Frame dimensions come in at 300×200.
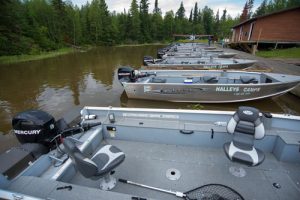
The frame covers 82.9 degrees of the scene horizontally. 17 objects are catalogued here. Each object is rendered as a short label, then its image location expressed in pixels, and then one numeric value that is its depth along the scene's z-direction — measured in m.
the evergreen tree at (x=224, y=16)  55.78
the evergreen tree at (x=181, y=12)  57.81
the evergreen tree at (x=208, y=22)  52.50
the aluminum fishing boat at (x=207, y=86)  4.73
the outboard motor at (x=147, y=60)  8.91
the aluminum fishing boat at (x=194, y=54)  10.77
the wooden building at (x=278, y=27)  14.18
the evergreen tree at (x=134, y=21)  41.44
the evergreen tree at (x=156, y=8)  55.22
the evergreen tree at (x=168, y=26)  47.62
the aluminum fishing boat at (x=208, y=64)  7.50
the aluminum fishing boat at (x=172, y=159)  1.46
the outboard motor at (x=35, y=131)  1.82
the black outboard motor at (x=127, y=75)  5.60
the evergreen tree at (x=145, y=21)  44.12
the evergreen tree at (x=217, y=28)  51.67
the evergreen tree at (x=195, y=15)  54.41
